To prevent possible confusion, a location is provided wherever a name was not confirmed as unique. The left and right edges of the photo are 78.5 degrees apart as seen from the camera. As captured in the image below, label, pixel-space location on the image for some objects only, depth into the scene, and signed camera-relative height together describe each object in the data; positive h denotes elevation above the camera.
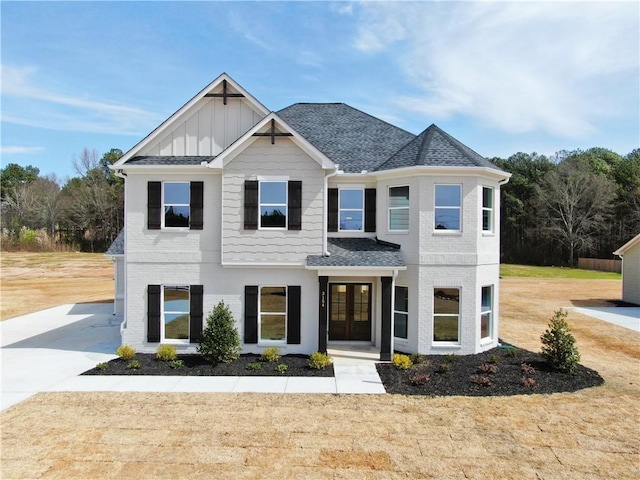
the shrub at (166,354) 13.20 -3.92
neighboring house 26.45 -2.08
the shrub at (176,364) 12.62 -4.10
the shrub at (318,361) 12.47 -3.93
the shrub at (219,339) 12.79 -3.34
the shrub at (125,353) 13.24 -3.91
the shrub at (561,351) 12.15 -3.48
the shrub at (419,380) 11.26 -4.06
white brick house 13.83 -0.02
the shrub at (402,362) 12.46 -3.94
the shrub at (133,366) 12.45 -4.09
